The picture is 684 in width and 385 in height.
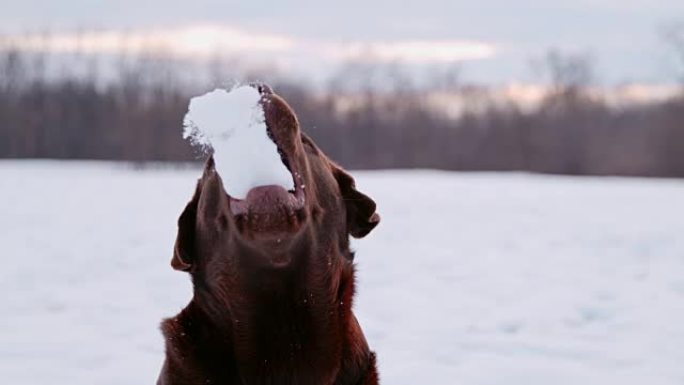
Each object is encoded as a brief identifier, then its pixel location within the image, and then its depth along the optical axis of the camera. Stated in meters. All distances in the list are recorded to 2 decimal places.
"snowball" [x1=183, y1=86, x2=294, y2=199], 2.12
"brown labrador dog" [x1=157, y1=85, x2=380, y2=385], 2.50
